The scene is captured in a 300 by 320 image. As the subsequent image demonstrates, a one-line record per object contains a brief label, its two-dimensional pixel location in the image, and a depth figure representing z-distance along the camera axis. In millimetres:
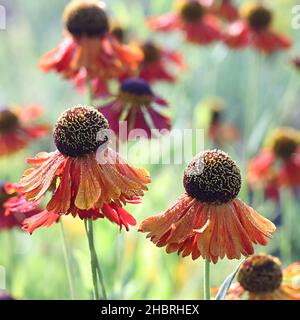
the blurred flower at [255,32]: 768
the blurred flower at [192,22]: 772
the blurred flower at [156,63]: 726
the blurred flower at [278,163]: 719
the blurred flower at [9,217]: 528
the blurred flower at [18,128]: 691
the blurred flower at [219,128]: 894
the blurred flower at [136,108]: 551
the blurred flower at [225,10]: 883
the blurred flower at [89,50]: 557
